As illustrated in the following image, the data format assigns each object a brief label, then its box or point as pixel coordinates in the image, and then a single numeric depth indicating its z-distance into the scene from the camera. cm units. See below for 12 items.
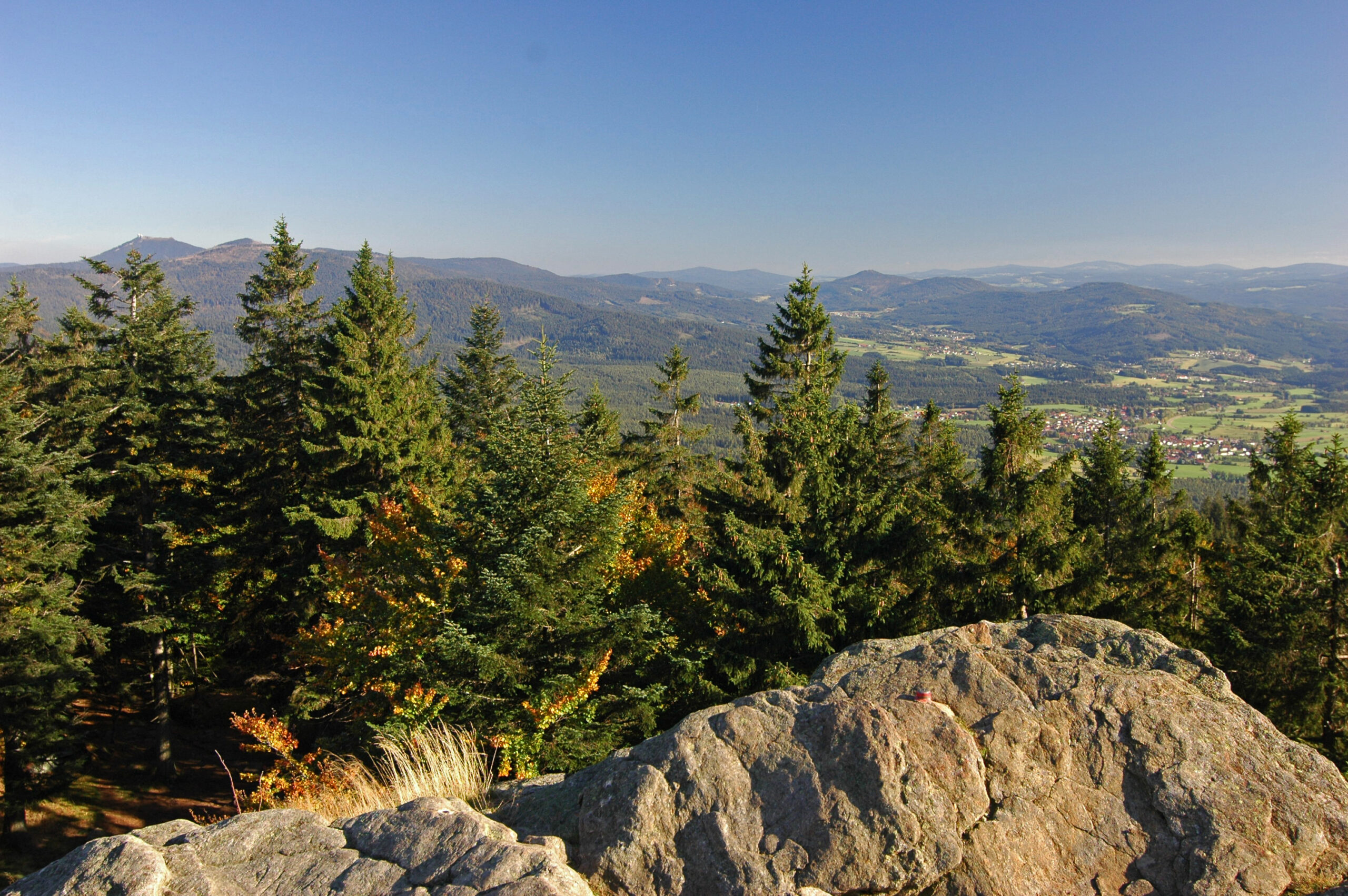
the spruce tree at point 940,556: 1486
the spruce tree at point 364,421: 1902
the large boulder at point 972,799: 556
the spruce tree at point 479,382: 3831
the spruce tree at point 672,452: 3123
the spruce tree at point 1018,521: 1459
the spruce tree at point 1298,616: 1416
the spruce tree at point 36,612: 1538
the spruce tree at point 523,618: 1162
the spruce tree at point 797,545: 1353
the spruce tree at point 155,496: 1936
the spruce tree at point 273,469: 2039
